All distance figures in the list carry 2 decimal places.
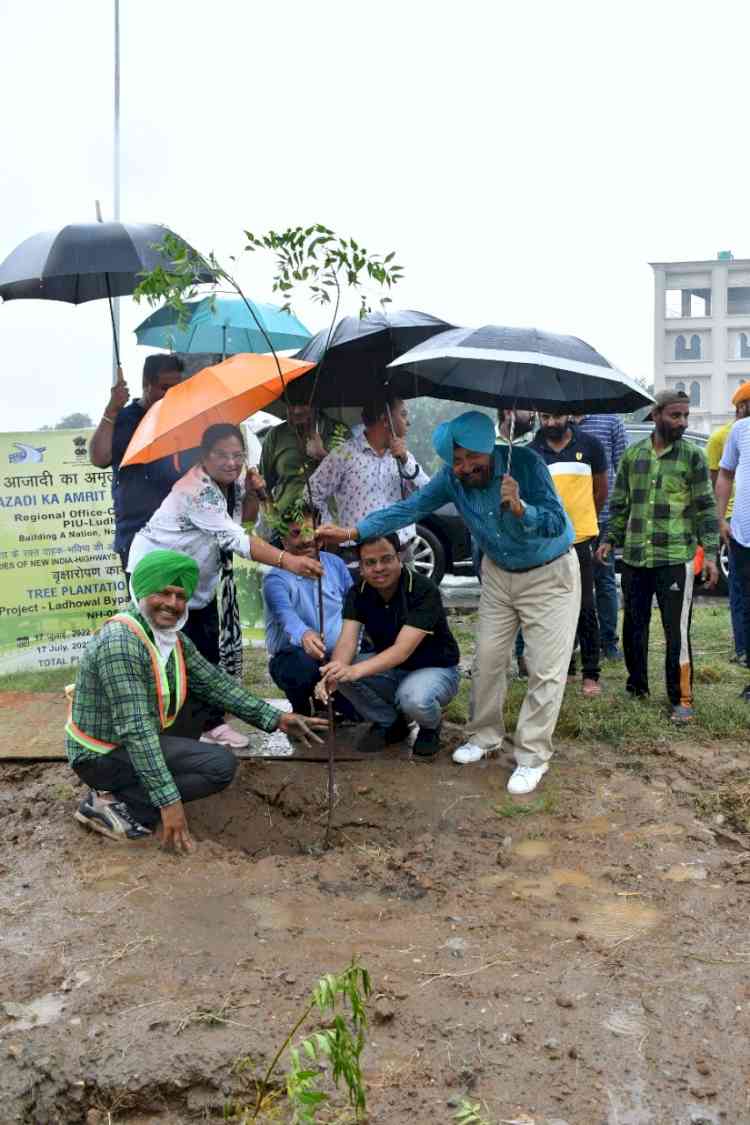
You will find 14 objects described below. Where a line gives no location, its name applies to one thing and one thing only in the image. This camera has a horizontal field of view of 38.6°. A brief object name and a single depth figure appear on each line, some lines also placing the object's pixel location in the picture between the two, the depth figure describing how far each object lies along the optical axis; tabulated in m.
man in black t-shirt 4.84
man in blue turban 4.69
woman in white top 4.79
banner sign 7.46
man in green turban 4.01
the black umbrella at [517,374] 4.32
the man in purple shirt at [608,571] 6.89
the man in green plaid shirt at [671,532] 5.65
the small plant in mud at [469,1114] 2.51
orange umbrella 4.29
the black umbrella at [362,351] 5.32
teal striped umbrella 5.73
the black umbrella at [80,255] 5.05
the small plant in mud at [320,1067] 2.12
